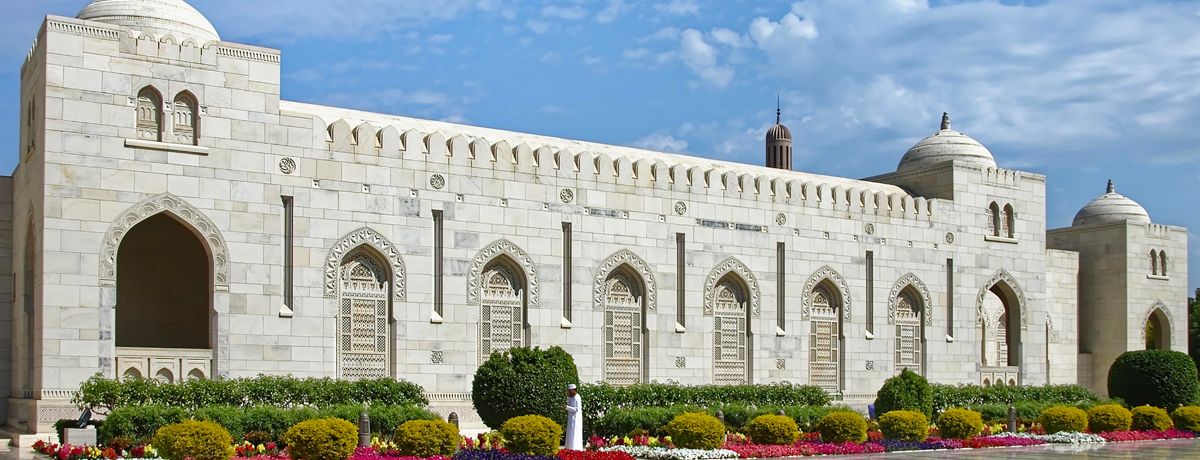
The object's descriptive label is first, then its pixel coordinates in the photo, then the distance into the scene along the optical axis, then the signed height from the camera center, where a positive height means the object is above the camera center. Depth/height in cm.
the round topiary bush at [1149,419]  2795 -286
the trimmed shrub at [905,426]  2338 -250
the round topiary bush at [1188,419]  2842 -289
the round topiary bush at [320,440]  1741 -206
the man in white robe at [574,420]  2008 -206
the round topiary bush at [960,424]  2439 -259
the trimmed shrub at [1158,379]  3045 -219
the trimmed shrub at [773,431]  2209 -245
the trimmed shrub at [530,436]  1864 -215
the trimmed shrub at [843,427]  2262 -245
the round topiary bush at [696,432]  2083 -233
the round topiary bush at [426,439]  1850 -216
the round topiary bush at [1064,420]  2652 -273
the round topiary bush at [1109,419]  2711 -276
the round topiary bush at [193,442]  1705 -204
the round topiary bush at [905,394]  2569 -214
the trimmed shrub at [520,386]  2106 -162
